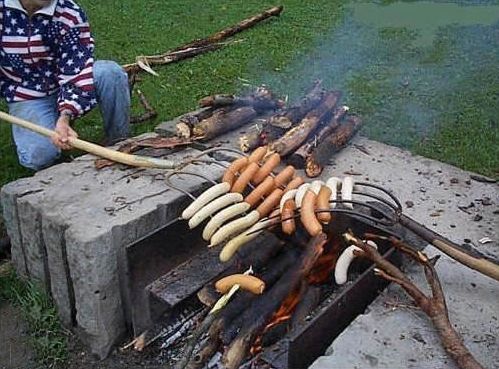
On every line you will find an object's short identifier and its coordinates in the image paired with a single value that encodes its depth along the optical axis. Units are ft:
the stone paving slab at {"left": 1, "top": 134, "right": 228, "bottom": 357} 9.46
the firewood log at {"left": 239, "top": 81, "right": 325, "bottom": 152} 12.57
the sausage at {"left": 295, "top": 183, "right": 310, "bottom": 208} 9.72
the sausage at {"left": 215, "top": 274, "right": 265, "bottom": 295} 8.30
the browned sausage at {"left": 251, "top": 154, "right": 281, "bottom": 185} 10.62
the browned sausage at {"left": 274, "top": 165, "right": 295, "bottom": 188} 10.61
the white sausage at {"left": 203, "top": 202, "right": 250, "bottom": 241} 9.36
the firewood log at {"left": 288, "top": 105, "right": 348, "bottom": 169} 12.26
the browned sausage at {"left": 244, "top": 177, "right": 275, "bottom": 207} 10.11
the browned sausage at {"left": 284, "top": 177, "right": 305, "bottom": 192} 10.41
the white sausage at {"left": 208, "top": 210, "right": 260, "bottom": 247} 9.19
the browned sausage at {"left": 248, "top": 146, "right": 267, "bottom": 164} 11.01
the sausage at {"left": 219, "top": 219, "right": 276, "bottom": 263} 9.09
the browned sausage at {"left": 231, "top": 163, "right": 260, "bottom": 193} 10.33
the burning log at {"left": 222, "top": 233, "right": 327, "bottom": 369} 7.93
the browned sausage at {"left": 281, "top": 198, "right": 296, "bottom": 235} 9.27
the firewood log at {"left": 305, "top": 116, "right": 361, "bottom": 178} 12.15
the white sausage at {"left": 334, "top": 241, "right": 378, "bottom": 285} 8.79
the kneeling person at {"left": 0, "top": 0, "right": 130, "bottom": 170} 12.44
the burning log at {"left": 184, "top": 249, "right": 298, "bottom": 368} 8.21
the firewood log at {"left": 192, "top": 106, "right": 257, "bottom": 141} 12.73
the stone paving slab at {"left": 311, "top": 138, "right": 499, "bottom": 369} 7.70
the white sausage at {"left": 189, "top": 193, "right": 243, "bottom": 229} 9.43
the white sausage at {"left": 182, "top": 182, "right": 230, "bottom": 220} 9.60
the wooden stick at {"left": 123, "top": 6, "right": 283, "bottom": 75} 20.38
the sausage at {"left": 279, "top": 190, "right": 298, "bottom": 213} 9.87
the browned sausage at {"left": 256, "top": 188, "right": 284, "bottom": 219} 9.89
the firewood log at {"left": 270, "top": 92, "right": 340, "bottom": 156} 12.29
